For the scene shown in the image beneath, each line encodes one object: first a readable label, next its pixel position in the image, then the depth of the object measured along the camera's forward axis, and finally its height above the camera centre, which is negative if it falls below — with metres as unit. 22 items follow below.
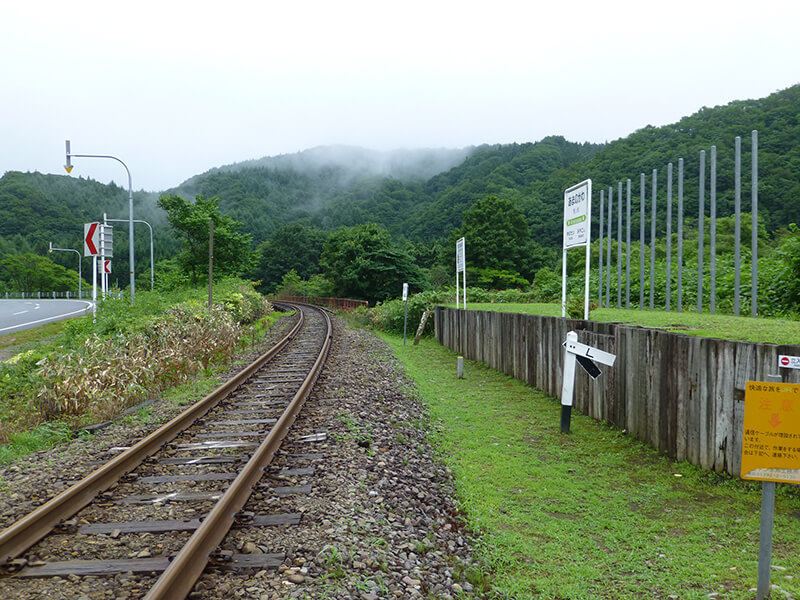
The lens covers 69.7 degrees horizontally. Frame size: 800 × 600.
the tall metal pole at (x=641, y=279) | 17.91 +0.02
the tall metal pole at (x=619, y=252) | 18.95 +0.91
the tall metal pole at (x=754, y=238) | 11.44 +0.88
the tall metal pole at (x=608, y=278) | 19.75 +0.07
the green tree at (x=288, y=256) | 90.38 +3.82
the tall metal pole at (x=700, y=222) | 14.22 +1.52
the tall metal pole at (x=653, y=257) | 17.18 +0.70
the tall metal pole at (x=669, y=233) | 16.23 +1.42
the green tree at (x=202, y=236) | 33.03 +2.64
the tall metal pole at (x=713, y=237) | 13.57 +1.03
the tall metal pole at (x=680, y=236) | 15.30 +1.25
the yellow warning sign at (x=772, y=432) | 3.25 -0.87
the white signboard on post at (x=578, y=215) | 8.01 +0.95
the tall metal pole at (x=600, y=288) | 20.15 -0.30
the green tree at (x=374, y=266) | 43.28 +1.04
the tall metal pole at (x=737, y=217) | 12.27 +1.41
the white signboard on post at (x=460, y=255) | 16.34 +0.71
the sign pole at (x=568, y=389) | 7.43 -1.41
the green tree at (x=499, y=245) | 52.31 +3.29
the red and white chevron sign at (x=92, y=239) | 16.42 +1.17
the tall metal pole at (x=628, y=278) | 18.10 +0.07
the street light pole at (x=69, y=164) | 17.87 +3.67
